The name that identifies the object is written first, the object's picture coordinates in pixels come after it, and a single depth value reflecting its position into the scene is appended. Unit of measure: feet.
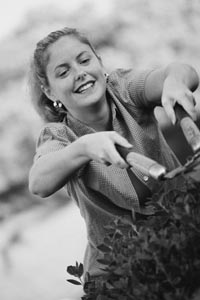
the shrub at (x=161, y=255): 3.72
